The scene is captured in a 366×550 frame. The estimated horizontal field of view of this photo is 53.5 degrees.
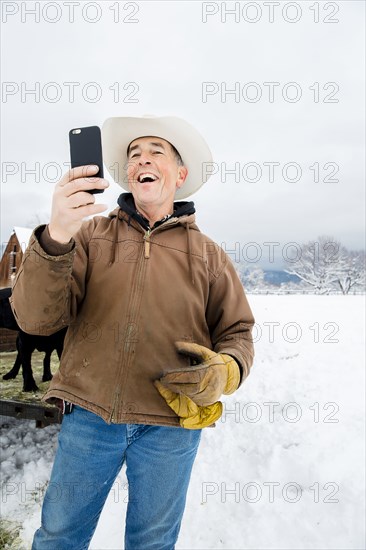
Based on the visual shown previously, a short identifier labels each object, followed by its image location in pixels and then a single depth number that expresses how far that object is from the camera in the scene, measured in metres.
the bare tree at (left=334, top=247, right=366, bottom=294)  56.62
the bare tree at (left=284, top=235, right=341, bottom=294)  54.50
